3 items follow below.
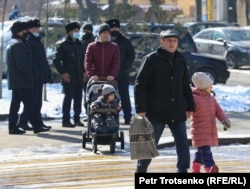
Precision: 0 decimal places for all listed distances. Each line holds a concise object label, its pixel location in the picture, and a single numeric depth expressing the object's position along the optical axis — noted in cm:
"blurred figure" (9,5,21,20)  2880
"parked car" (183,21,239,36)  4296
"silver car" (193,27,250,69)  3616
